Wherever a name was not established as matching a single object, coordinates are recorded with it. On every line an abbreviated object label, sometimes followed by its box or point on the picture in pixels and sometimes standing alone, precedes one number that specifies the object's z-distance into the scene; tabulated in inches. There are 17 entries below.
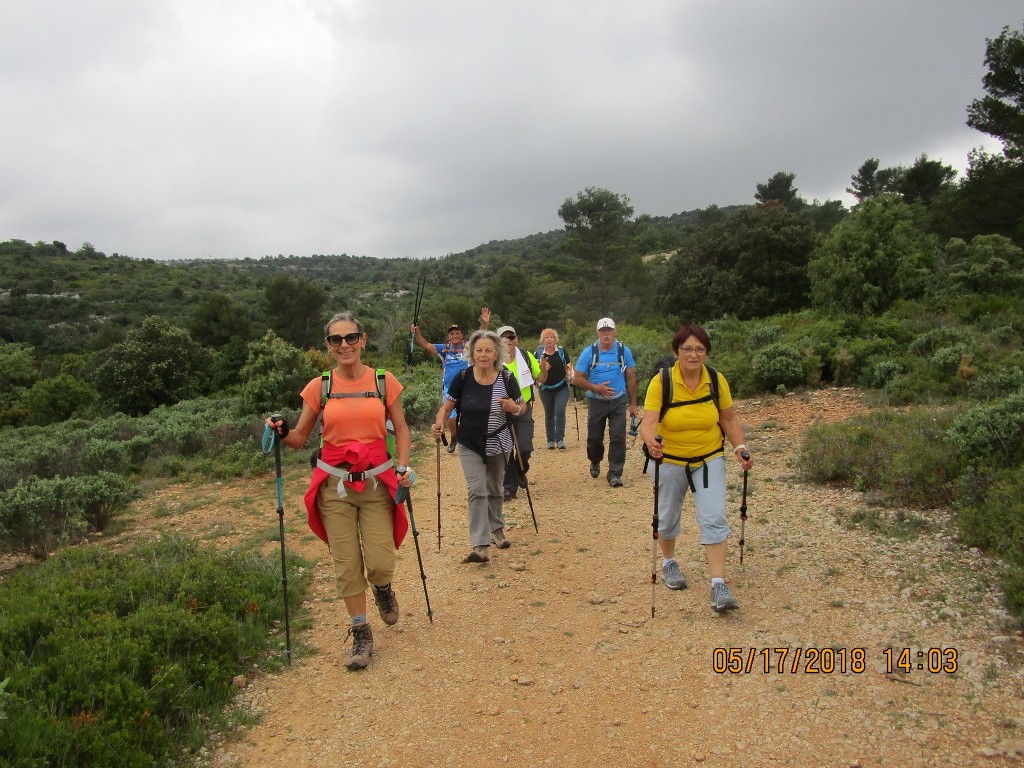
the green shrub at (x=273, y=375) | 608.1
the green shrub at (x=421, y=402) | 526.6
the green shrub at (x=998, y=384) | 359.6
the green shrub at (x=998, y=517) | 182.4
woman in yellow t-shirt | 179.5
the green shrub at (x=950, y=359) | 440.8
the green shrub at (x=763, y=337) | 625.0
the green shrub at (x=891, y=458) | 240.2
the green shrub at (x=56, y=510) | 276.8
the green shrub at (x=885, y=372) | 464.1
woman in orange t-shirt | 162.7
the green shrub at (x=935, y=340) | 493.7
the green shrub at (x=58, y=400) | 956.0
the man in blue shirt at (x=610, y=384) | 311.1
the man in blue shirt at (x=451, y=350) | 390.6
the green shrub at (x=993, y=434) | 228.7
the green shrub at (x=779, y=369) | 506.6
